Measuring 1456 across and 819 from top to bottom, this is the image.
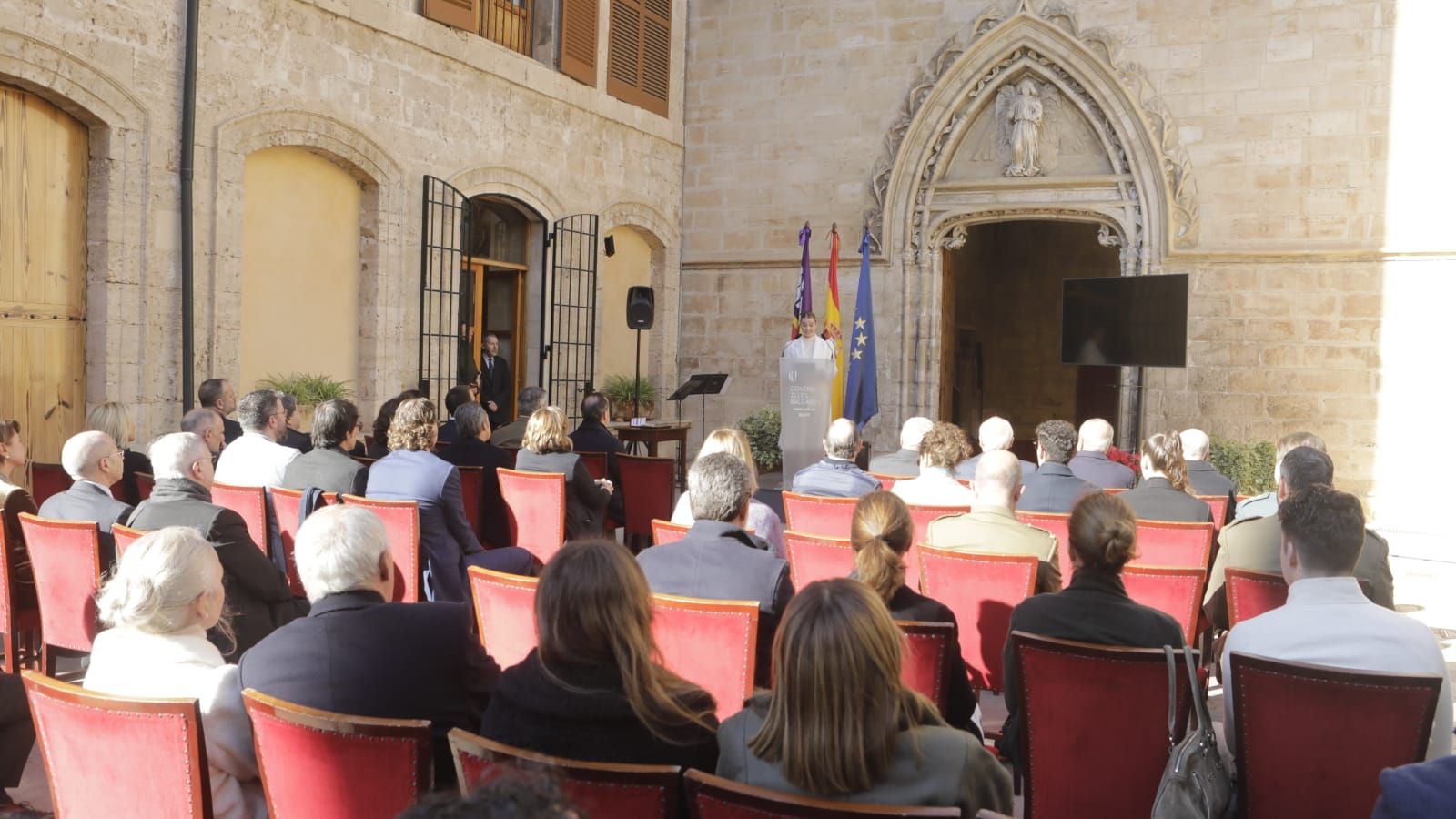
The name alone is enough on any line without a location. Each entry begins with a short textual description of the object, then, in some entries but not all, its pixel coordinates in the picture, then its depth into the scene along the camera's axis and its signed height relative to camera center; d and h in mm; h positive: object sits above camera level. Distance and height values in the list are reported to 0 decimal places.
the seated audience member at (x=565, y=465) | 5512 -457
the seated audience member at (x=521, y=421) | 7340 -348
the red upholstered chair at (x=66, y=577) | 3664 -720
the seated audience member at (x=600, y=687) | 2000 -552
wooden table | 10506 -572
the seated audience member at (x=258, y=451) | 5047 -398
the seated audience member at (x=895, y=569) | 2824 -484
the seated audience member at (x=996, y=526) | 3838 -479
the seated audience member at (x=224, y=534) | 3510 -527
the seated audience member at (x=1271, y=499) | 5000 -470
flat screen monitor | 9750 +558
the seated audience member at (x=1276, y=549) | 3596 -517
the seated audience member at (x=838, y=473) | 5172 -430
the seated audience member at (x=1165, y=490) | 4707 -422
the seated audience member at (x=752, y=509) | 4117 -485
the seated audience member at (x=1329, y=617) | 2455 -482
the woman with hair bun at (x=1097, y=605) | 2764 -534
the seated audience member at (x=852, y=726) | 1747 -528
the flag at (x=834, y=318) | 11008 +550
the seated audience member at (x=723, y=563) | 3111 -514
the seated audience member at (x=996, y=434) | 5496 -248
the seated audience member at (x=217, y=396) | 6379 -207
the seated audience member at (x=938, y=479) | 4945 -417
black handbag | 2156 -739
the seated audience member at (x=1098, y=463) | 5613 -378
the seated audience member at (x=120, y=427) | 5203 -319
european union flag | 11156 +132
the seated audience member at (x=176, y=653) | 2326 -601
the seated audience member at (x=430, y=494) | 4551 -509
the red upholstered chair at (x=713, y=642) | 2729 -640
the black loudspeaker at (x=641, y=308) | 11117 +600
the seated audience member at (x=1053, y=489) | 4863 -439
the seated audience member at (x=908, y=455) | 6113 -421
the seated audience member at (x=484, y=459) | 5508 -458
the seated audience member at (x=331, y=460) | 4801 -405
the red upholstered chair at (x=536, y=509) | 5137 -632
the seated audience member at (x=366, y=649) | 2346 -584
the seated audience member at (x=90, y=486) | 3959 -456
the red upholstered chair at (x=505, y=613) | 3053 -660
